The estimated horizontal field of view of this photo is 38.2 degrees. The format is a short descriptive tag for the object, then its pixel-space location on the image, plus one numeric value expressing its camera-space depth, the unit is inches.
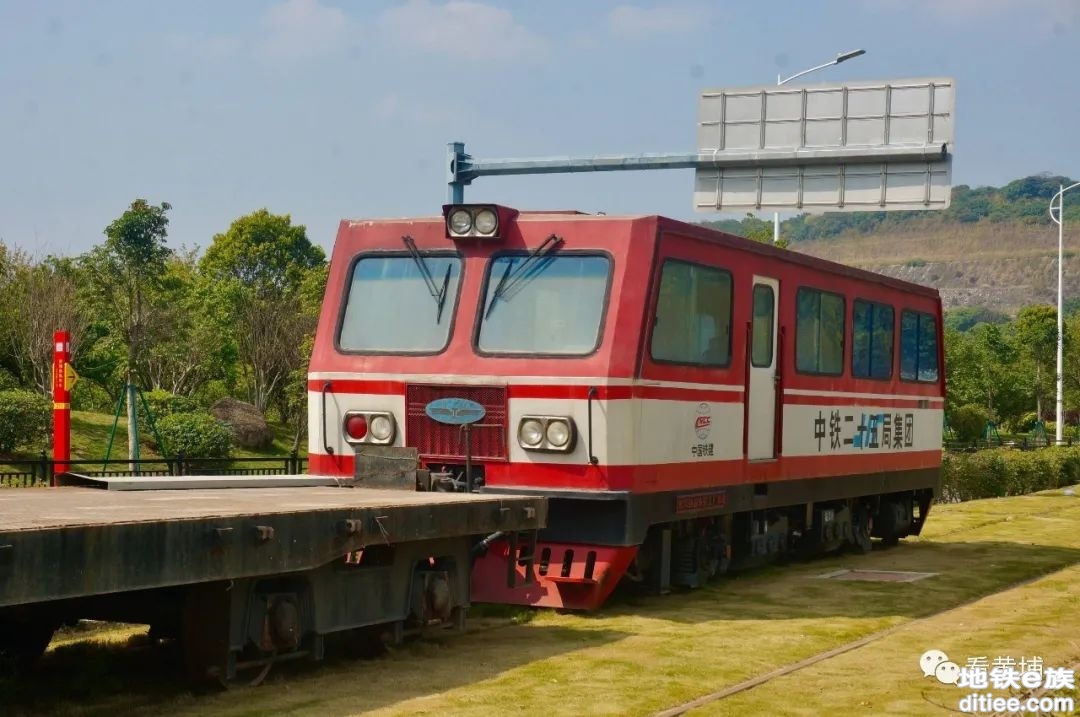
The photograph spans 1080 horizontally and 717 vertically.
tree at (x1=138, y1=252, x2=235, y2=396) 1708.9
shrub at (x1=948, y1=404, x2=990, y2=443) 2303.2
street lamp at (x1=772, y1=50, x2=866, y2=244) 1384.1
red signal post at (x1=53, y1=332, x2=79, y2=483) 724.0
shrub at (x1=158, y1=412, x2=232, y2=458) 1291.8
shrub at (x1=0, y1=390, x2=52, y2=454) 1184.2
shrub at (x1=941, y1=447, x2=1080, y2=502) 1200.8
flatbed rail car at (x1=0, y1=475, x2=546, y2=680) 269.3
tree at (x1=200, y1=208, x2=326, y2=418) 1779.0
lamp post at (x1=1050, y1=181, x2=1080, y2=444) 2026.3
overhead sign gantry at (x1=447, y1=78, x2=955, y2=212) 931.3
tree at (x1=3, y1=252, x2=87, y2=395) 1498.5
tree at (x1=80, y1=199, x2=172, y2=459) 1696.6
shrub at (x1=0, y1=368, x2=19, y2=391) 1466.5
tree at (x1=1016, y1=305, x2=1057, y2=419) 3053.6
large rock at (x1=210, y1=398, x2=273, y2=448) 1528.1
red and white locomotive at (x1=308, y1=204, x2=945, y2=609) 453.7
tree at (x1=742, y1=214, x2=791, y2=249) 1547.7
